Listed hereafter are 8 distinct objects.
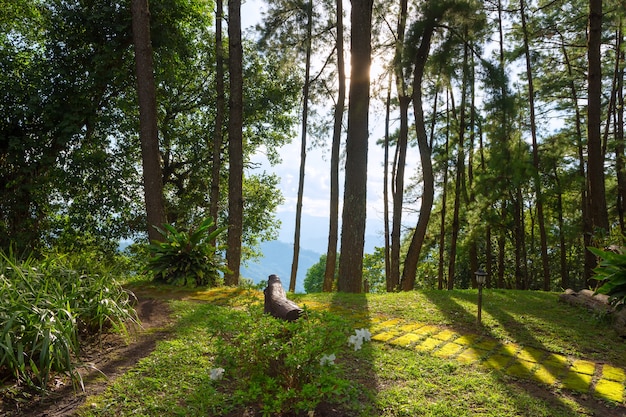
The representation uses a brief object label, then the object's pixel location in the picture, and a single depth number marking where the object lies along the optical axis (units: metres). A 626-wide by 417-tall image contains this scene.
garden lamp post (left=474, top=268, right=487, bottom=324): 4.47
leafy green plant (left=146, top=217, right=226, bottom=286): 6.02
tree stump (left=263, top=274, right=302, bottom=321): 3.23
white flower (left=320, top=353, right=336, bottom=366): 2.32
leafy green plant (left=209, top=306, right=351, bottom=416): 2.19
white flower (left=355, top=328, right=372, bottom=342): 2.56
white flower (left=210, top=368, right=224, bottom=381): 2.27
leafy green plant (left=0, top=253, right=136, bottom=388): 2.47
